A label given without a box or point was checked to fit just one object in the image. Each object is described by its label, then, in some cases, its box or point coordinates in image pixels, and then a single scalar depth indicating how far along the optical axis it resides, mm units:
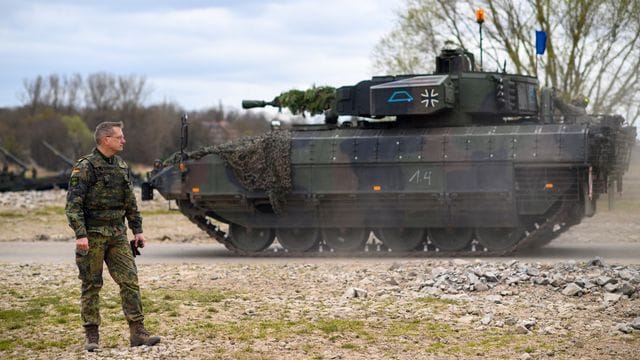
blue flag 26266
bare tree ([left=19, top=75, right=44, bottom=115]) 92812
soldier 10391
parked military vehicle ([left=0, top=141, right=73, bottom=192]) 46188
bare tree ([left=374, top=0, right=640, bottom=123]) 31938
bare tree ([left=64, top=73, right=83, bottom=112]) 93062
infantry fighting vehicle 19750
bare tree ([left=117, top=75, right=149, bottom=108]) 88250
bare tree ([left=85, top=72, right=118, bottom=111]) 90812
